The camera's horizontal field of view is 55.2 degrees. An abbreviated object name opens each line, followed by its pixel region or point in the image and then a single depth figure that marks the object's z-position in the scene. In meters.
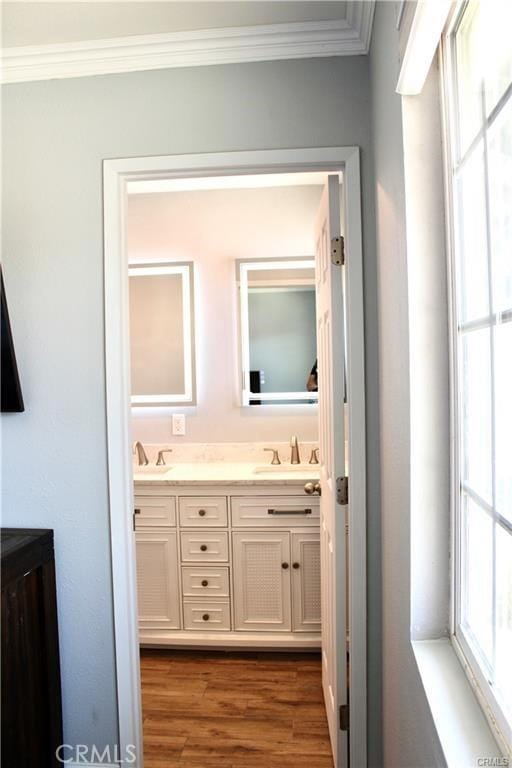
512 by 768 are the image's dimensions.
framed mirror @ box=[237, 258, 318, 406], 2.96
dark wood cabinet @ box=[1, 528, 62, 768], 1.49
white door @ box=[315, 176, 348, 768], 1.68
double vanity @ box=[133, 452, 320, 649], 2.47
